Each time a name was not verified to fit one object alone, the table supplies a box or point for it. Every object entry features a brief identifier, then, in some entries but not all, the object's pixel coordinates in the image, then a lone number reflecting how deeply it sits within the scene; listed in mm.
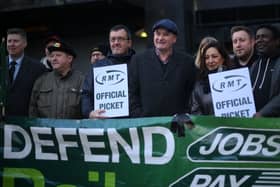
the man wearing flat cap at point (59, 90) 5986
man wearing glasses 5883
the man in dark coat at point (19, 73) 6242
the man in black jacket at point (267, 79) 5137
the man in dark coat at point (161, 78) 5531
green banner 4840
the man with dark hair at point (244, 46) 5922
